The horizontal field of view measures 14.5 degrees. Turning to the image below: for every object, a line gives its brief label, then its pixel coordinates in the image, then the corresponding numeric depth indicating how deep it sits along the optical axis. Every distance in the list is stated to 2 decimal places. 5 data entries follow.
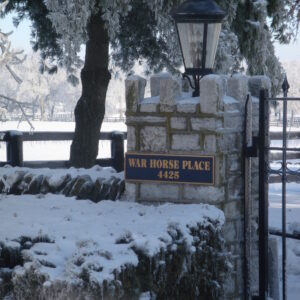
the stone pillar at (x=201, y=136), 11.59
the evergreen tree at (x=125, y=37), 19.75
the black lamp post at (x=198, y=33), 12.22
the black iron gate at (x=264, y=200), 11.92
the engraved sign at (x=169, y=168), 11.60
